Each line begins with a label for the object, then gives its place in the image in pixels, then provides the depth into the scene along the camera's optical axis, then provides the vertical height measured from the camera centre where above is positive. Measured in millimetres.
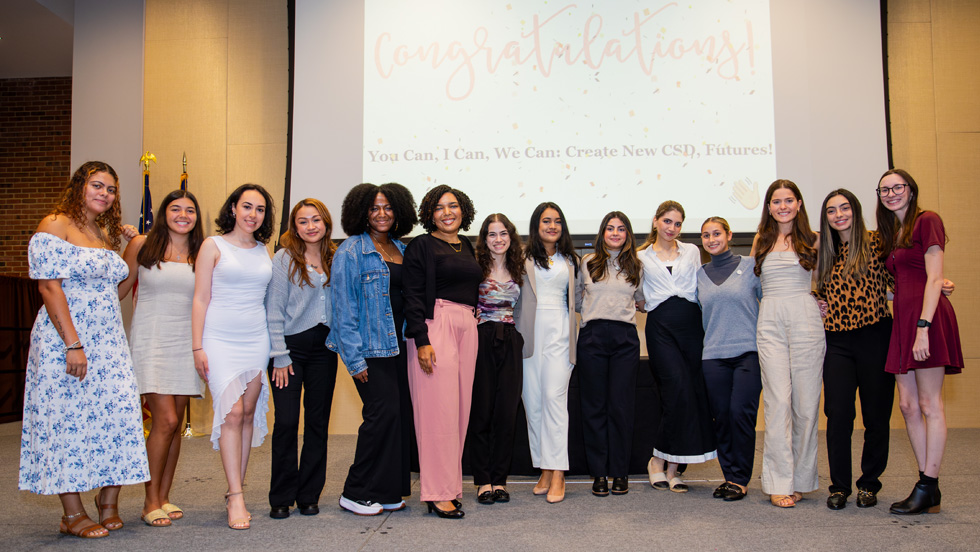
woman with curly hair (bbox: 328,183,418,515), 3104 -168
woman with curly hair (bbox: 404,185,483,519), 3141 -194
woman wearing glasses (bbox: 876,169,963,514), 3031 -126
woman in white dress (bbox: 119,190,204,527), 3072 -117
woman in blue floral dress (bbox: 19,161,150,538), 2777 -279
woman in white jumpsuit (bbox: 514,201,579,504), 3537 -163
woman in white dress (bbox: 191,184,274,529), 2979 -88
